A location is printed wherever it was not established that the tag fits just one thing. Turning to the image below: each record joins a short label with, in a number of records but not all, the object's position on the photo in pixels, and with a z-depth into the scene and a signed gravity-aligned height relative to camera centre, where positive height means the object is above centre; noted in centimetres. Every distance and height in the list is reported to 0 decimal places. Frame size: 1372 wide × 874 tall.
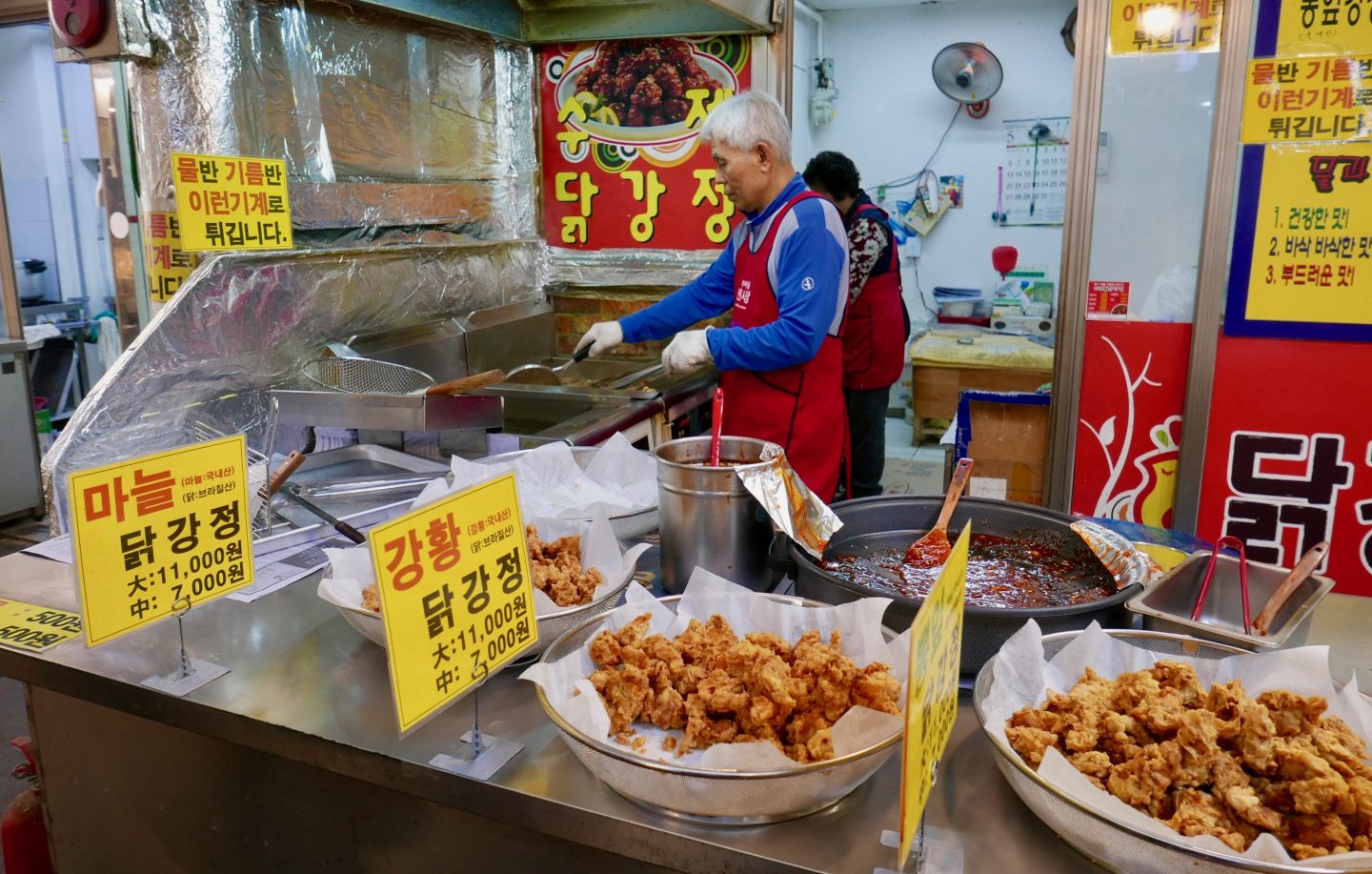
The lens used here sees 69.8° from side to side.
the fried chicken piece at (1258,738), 97 -49
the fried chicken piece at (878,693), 107 -49
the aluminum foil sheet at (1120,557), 145 -48
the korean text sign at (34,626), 150 -60
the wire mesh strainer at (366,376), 264 -38
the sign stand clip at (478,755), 114 -60
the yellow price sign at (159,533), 125 -39
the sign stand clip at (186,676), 134 -60
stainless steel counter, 103 -62
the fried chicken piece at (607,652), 121 -50
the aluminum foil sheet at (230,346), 246 -29
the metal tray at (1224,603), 123 -50
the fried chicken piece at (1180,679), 110 -49
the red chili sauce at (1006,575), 146 -52
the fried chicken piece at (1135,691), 108 -49
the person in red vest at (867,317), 402 -34
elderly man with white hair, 257 -18
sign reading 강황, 104 -40
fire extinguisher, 180 -108
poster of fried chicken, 392 +40
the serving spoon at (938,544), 161 -50
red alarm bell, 239 +52
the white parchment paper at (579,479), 186 -48
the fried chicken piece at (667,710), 112 -53
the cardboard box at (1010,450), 376 -80
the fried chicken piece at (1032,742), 100 -51
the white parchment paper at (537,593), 138 -49
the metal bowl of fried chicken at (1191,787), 88 -52
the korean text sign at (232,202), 252 +9
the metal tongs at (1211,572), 141 -48
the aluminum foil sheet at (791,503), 147 -40
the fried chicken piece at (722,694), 109 -50
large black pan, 125 -49
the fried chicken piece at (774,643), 120 -49
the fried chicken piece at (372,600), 135 -49
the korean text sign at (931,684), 85 -41
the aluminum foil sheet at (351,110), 257 +39
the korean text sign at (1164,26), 306 +66
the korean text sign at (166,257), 262 -5
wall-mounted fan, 652 +108
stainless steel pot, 150 -44
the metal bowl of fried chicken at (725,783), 97 -54
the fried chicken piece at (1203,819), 90 -53
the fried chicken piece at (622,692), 112 -52
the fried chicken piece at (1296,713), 102 -49
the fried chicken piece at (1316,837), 87 -53
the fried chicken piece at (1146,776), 96 -52
